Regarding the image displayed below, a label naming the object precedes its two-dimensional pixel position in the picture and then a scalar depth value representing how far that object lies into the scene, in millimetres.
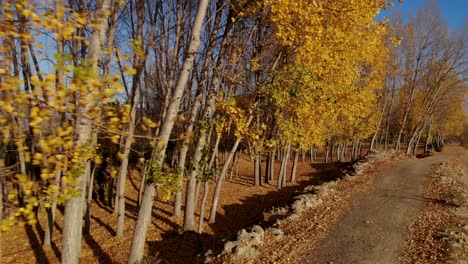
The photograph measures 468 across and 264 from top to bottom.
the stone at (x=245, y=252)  8219
